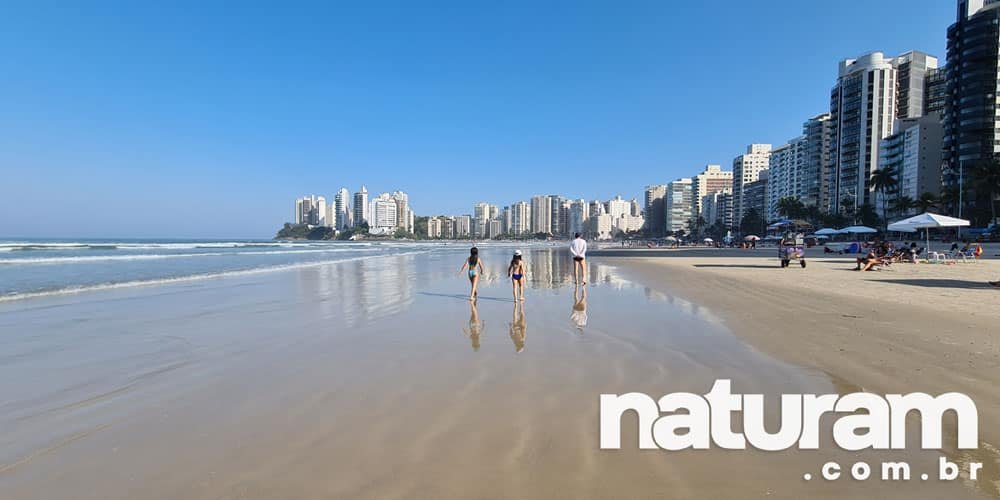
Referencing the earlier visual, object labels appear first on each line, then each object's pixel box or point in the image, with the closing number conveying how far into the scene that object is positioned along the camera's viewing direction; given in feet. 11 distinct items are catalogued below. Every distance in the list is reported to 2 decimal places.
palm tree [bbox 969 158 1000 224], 185.43
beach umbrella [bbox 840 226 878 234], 111.03
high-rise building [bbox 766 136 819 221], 408.81
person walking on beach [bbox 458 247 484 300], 32.42
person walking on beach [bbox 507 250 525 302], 31.63
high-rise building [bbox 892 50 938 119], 331.57
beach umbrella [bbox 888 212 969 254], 60.08
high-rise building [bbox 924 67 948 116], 334.85
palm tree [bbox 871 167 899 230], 262.26
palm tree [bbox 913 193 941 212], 211.20
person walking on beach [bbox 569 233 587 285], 36.60
